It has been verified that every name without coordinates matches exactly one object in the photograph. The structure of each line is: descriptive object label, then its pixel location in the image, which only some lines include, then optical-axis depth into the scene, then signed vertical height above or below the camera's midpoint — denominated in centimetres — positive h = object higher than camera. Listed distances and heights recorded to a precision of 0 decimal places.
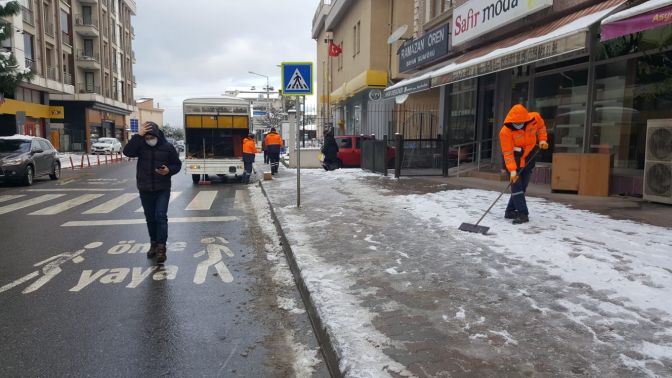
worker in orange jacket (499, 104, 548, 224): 704 -1
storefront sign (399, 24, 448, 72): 1590 +332
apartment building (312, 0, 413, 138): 2261 +467
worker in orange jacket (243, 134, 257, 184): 1617 -41
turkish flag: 3199 +608
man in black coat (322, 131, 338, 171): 1881 -40
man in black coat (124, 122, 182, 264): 620 -43
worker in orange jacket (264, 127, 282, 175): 1830 -23
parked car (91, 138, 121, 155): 3934 -55
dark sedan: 1481 -66
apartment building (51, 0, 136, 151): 4528 +662
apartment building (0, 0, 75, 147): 3344 +568
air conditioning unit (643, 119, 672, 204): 819 -24
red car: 2009 -41
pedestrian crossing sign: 966 +127
